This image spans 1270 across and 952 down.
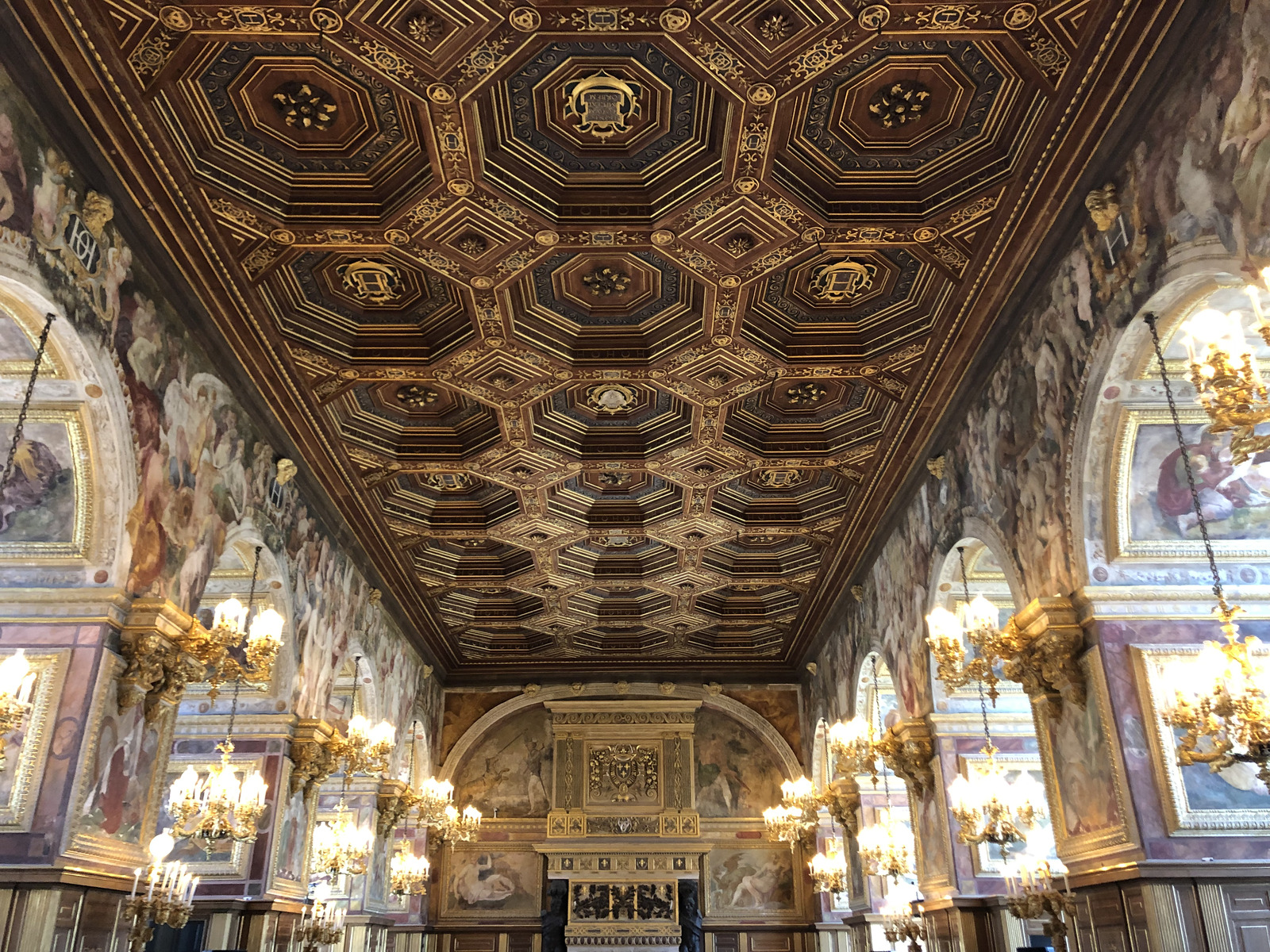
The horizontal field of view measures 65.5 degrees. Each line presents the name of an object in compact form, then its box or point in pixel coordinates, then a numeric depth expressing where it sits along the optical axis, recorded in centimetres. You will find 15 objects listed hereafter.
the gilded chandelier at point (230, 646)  904
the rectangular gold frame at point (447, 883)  2261
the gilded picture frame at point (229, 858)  1241
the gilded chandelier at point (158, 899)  877
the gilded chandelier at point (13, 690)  605
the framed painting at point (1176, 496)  843
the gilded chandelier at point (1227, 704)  562
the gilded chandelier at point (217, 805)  985
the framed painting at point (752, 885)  2270
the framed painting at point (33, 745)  774
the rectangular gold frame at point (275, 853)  1264
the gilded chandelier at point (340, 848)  1430
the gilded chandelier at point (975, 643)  904
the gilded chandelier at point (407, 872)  1859
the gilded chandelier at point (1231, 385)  498
